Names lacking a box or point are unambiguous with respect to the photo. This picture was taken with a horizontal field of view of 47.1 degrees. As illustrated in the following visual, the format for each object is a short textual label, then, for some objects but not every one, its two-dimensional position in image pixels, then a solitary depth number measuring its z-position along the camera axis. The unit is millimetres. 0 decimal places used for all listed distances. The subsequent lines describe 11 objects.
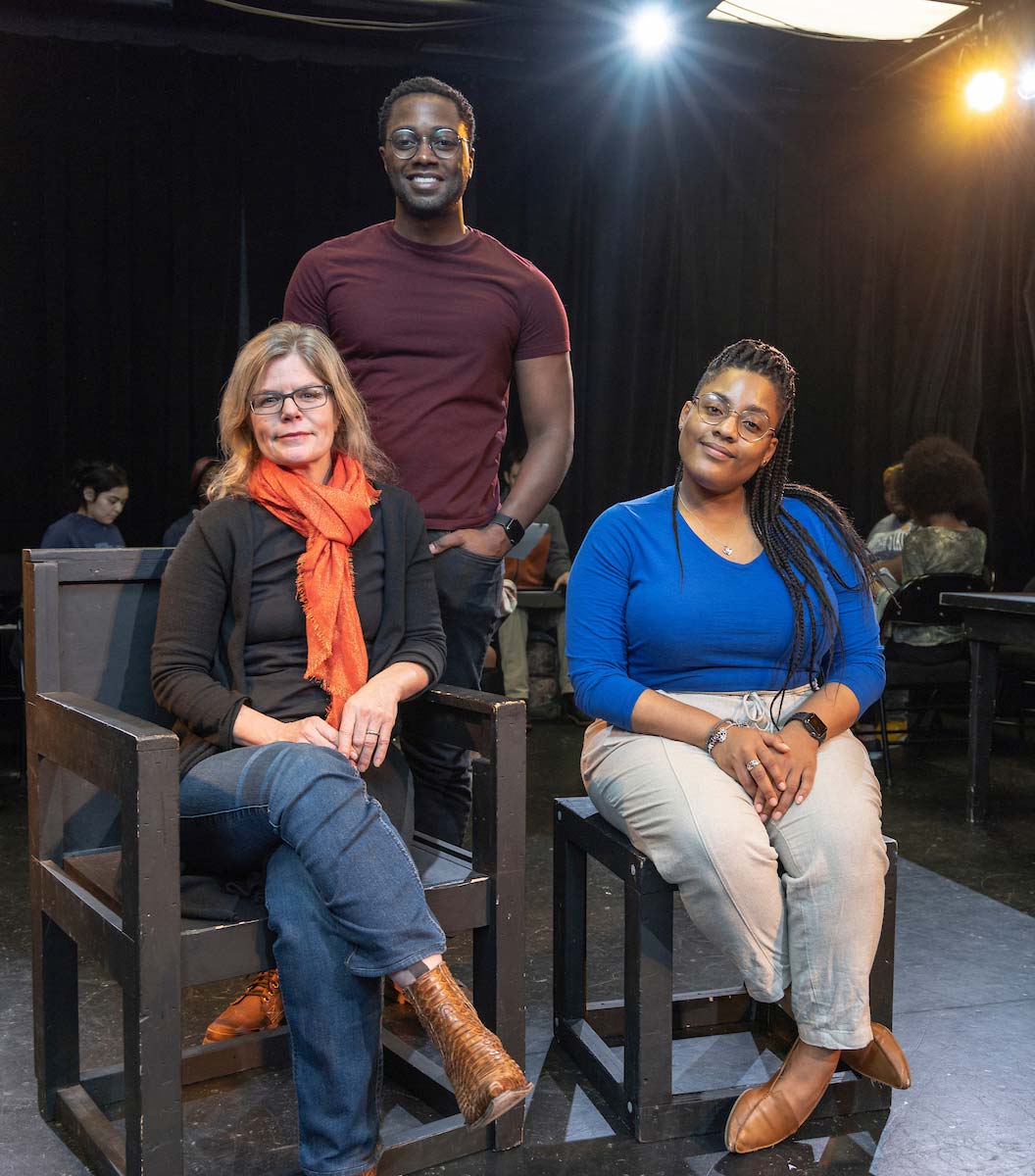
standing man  2057
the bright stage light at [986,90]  5902
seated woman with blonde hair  1479
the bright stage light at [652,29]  5672
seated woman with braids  1661
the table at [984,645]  3463
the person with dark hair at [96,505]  4645
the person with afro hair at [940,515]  4703
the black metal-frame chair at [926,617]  4449
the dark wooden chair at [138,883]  1411
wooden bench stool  1720
